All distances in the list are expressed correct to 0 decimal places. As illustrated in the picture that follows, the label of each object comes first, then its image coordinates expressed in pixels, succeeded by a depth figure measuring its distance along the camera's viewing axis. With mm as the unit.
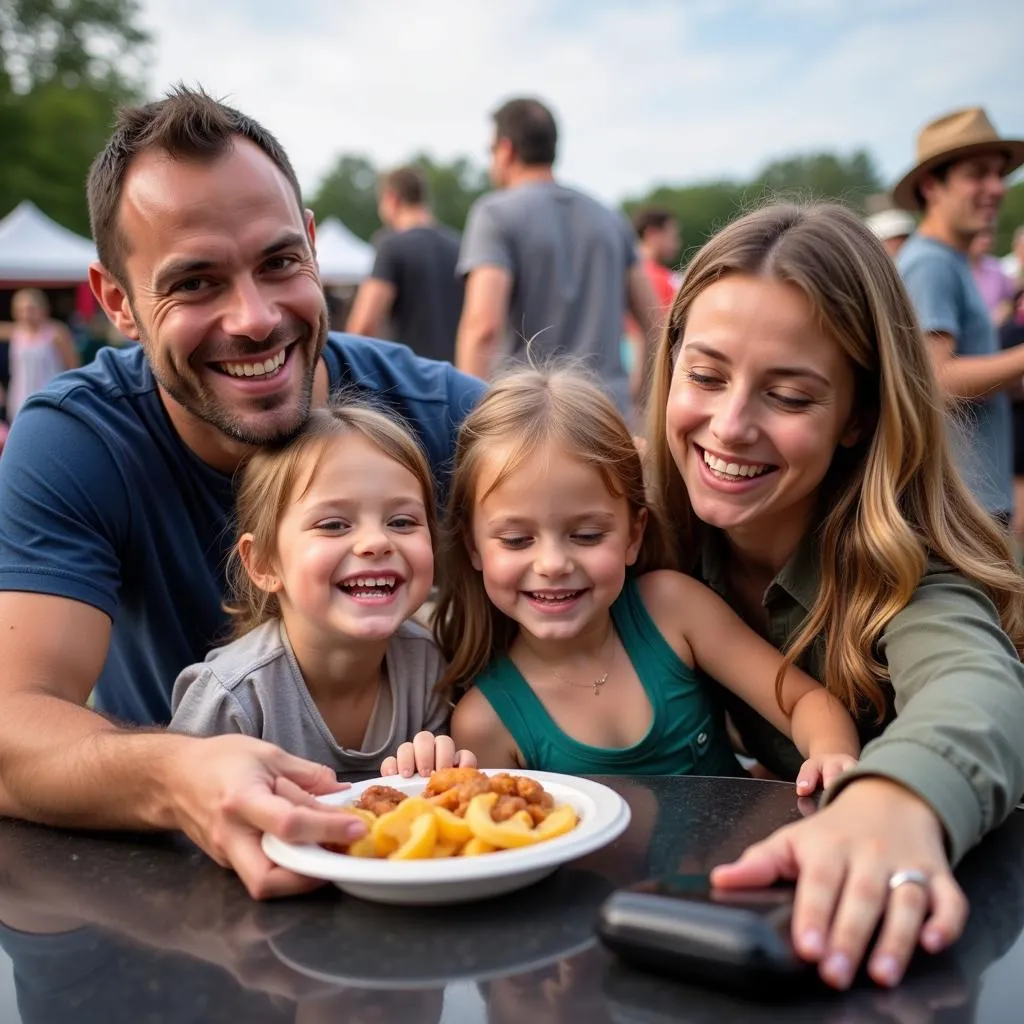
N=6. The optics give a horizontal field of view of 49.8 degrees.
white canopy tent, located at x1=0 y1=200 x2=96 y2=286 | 17172
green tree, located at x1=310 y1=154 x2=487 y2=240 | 81125
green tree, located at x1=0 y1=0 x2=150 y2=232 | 35562
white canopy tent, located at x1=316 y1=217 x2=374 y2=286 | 18031
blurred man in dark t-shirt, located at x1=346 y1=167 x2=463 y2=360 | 6367
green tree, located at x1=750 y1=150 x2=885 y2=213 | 78000
